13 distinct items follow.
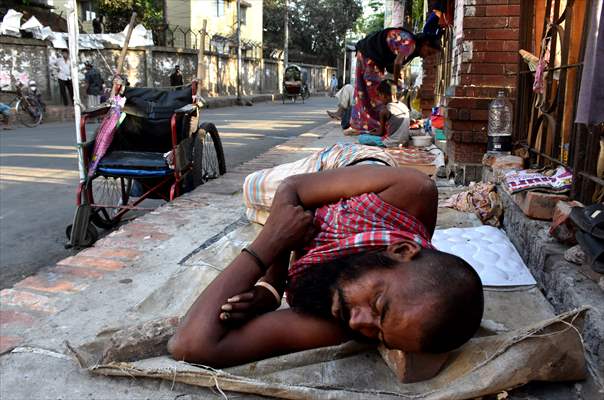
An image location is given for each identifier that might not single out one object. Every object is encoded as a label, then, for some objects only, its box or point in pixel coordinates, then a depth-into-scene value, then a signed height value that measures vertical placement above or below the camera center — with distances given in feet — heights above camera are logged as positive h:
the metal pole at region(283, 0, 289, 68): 106.32 +7.85
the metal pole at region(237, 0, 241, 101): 78.07 +3.57
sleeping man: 4.60 -1.78
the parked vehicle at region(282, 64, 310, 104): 89.20 +0.01
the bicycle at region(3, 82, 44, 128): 41.98 -2.17
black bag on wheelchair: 14.71 -1.08
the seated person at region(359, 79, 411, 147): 22.36 -1.55
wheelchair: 13.47 -1.81
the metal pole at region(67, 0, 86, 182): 13.38 +0.54
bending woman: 22.89 +1.21
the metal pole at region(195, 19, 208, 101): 15.81 +0.43
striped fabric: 7.06 -1.25
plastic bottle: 12.92 -0.91
